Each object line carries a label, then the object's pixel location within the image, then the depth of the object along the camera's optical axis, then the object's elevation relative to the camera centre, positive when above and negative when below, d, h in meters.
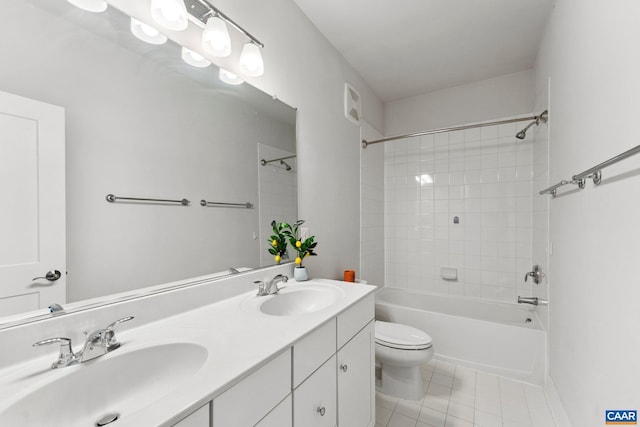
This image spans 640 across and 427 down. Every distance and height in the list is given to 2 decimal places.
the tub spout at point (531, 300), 2.11 -0.71
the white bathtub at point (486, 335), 1.97 -0.99
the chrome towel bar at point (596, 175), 0.70 +0.14
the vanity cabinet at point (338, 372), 0.91 -0.64
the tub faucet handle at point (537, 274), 2.16 -0.51
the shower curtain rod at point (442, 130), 2.16 +0.71
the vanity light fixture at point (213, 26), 1.17 +0.81
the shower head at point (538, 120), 1.97 +0.68
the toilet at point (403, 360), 1.74 -0.97
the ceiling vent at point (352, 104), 2.34 +0.95
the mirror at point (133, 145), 0.79 +0.25
